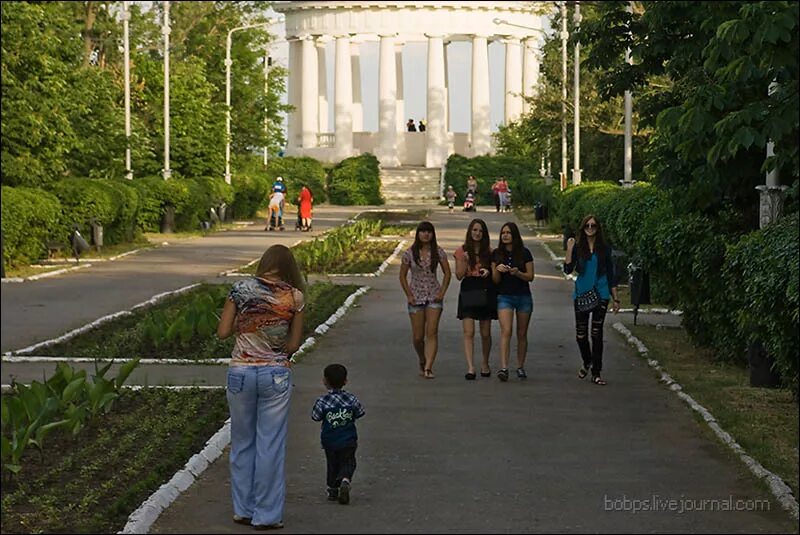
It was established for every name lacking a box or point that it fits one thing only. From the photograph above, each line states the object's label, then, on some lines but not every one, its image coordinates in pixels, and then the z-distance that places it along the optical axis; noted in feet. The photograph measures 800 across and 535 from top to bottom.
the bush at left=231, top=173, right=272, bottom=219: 217.97
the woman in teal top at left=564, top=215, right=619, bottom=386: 58.23
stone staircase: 338.34
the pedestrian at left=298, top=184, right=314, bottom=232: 182.91
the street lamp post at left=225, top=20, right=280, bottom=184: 213.66
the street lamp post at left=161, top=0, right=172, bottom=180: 183.32
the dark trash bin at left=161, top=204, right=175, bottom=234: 169.07
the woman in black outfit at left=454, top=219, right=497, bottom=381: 58.49
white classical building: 359.05
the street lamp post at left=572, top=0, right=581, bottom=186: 174.18
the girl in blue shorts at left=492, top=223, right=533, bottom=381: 58.13
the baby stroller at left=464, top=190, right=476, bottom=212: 270.57
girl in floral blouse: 58.44
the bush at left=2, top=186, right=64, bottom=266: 106.63
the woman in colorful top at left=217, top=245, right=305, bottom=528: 34.42
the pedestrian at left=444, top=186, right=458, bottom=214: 276.12
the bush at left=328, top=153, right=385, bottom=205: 325.21
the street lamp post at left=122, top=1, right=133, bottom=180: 165.98
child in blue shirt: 36.47
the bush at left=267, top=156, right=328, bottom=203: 312.81
